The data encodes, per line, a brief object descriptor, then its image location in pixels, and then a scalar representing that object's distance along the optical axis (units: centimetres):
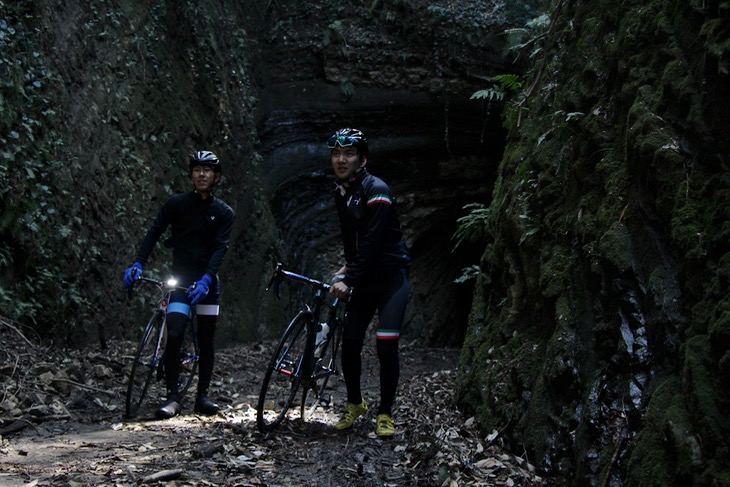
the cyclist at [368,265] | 496
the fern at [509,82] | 738
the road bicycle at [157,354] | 564
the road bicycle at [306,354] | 519
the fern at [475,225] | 753
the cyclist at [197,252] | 577
